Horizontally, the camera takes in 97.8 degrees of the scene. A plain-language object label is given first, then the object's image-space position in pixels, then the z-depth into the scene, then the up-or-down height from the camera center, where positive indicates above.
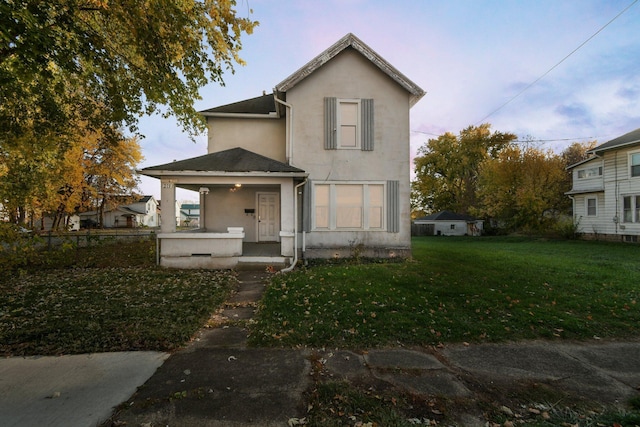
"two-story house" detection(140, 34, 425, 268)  10.59 +2.50
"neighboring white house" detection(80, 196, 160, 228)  47.72 +0.23
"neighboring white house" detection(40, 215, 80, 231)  40.12 -0.63
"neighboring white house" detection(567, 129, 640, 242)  17.80 +1.90
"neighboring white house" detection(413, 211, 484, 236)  32.16 -0.75
